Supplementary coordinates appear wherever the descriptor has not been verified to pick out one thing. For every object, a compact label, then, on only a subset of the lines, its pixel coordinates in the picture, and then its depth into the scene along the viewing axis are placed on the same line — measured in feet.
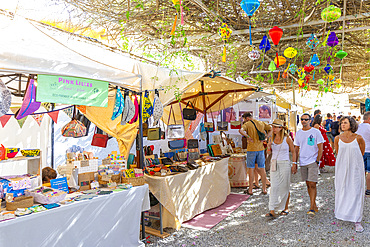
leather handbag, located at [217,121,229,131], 22.43
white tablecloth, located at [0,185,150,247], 7.17
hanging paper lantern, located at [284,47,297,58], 17.42
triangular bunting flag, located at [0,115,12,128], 14.98
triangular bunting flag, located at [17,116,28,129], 16.10
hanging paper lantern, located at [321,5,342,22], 12.19
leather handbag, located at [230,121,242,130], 23.12
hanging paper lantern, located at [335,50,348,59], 16.20
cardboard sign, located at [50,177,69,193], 9.52
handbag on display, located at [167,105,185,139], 15.85
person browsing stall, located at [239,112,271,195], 18.08
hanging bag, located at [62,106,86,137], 12.72
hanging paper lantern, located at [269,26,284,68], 13.69
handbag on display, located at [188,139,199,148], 17.21
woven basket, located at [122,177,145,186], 10.94
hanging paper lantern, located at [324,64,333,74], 22.01
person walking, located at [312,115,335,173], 22.56
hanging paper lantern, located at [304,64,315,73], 20.95
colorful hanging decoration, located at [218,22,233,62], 16.15
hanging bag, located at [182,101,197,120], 18.02
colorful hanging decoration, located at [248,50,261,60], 19.20
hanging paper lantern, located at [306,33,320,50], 17.06
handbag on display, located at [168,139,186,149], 15.98
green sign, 8.20
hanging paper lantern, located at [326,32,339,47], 15.67
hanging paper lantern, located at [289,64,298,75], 24.53
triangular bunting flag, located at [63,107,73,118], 15.74
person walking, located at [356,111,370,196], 16.69
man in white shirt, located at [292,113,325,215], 13.21
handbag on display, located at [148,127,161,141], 13.31
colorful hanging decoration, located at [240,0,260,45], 10.59
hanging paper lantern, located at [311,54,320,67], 19.52
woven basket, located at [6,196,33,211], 7.83
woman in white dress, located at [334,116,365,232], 12.01
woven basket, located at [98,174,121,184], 10.92
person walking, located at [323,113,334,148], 29.62
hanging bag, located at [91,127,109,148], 14.52
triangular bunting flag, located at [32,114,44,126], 16.51
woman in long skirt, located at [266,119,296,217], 13.20
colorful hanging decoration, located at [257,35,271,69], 16.49
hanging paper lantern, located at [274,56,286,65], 18.07
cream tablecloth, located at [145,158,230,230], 12.00
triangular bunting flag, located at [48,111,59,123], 16.26
